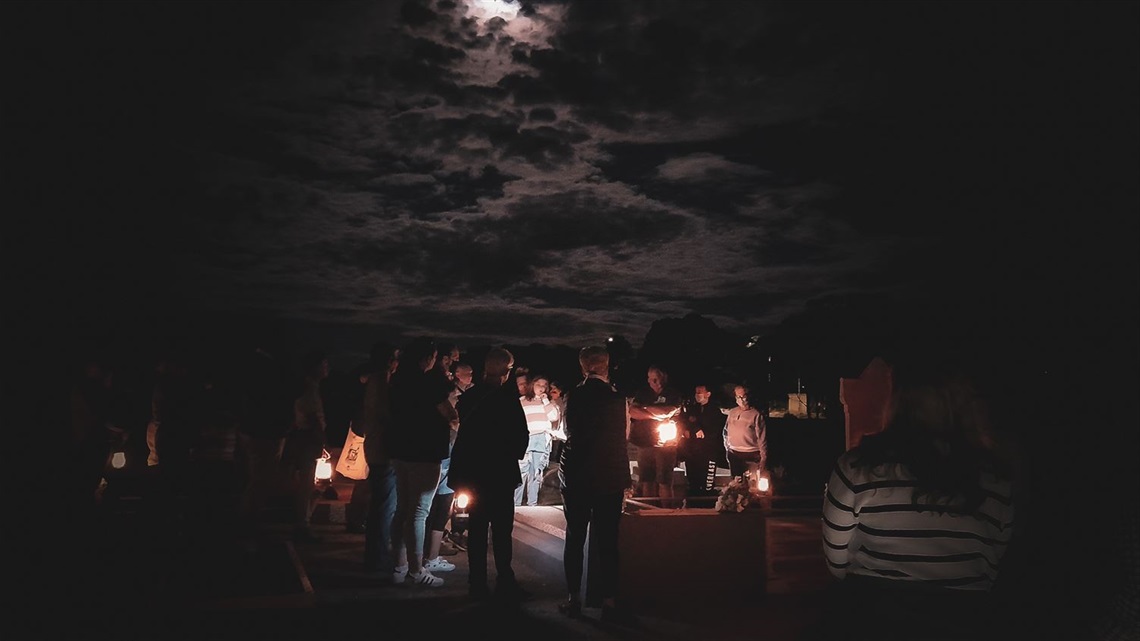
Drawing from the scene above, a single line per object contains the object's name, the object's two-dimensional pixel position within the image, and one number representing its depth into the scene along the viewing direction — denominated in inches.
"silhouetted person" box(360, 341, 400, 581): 311.9
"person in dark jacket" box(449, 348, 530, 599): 270.4
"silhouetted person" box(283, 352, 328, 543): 374.9
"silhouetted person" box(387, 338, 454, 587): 291.6
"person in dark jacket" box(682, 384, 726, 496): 467.2
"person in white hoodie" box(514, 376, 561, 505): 447.5
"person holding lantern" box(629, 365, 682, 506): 419.5
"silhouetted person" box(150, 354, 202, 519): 353.1
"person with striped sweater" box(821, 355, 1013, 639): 115.3
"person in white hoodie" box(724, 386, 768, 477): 455.5
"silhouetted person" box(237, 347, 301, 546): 358.3
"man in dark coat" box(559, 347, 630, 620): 258.4
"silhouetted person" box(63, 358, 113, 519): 320.5
